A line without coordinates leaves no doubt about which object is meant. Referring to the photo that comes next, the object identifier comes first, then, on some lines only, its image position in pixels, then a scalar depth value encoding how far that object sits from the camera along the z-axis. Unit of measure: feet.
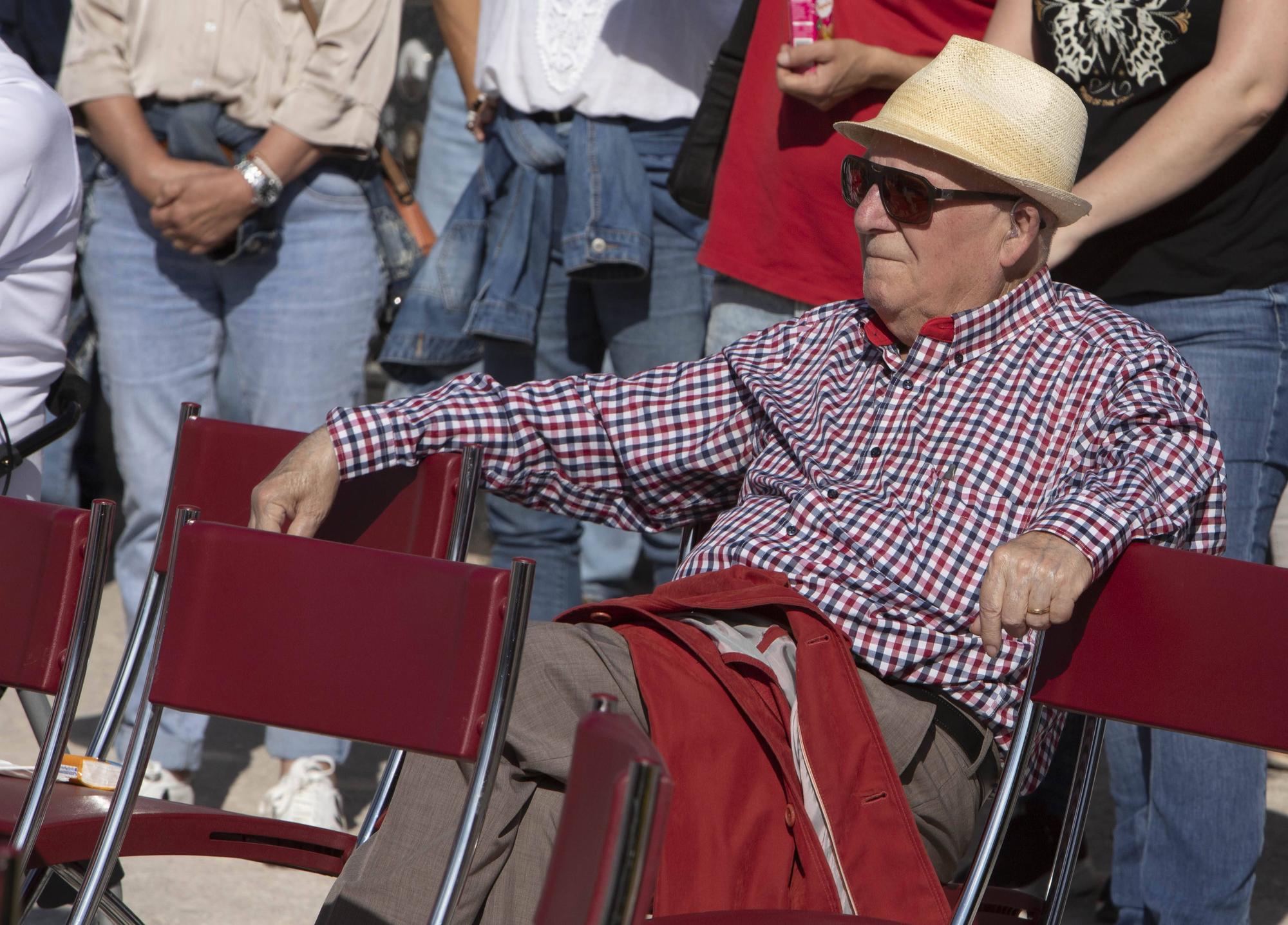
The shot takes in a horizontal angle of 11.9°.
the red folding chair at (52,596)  22.93
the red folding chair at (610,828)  20.93
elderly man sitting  22.76
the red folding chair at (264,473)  23.94
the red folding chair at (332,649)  22.32
